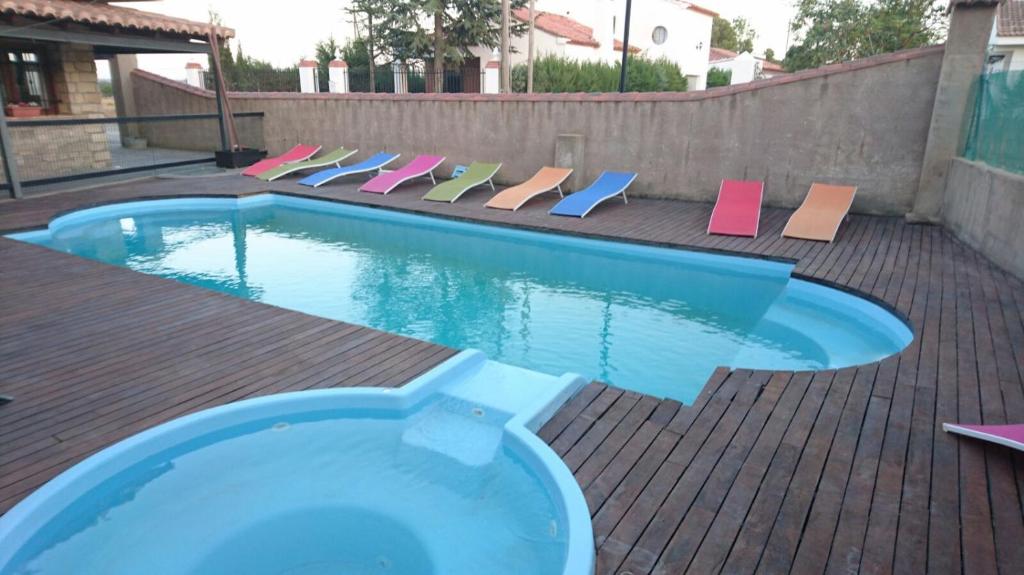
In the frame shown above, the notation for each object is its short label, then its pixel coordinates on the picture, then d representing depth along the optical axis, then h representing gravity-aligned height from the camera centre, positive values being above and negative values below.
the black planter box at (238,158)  12.55 -0.72
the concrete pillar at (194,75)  19.06 +1.35
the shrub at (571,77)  21.55 +1.70
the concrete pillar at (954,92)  7.16 +0.47
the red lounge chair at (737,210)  7.53 -0.98
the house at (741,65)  23.84 +3.09
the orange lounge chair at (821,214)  7.25 -0.97
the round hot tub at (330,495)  2.66 -1.75
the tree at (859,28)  19.67 +3.31
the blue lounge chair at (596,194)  8.70 -0.95
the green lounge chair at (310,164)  11.44 -0.76
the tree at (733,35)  51.84 +7.80
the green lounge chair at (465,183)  9.77 -0.90
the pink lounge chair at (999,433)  2.88 -1.38
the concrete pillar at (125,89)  15.78 +0.74
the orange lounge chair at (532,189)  9.16 -0.93
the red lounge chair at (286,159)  12.08 -0.71
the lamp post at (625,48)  10.58 +1.32
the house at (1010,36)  18.89 +2.87
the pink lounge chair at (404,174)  10.38 -0.84
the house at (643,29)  28.12 +4.60
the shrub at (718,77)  30.91 +2.51
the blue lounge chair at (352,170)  10.97 -0.81
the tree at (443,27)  20.58 +3.16
